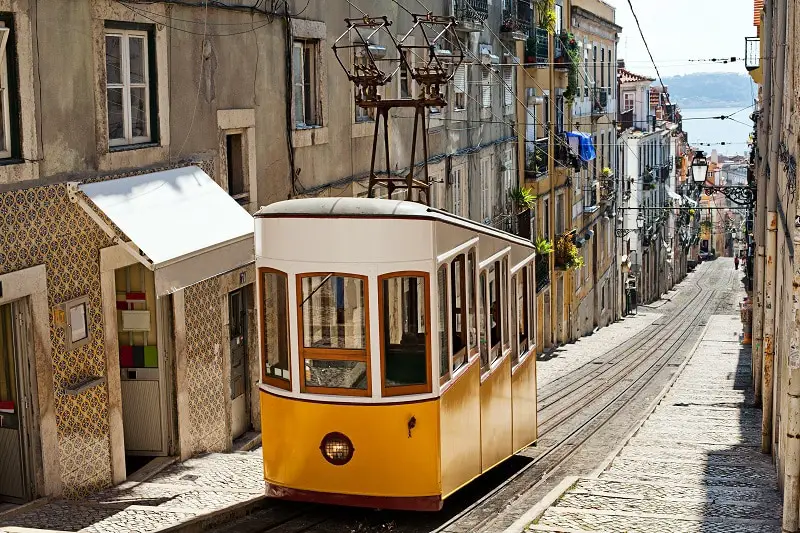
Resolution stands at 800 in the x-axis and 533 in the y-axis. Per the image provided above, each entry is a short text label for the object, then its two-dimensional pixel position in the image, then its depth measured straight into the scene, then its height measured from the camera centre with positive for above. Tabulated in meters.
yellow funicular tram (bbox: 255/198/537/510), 9.06 -1.74
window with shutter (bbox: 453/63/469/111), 24.73 +0.70
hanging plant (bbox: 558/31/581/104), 34.41 +1.72
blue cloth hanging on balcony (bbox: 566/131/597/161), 33.78 -0.72
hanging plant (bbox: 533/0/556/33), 32.06 +2.82
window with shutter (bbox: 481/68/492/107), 27.25 +0.71
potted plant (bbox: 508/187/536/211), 29.33 -1.91
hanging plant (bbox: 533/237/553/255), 30.30 -3.21
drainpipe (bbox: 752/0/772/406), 16.91 -1.48
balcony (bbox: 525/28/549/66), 31.42 +1.89
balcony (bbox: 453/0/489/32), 24.15 +2.17
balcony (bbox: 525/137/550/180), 31.70 -1.07
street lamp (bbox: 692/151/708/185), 25.41 -1.09
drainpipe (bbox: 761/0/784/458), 14.12 -1.45
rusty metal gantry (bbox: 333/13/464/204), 12.00 +0.98
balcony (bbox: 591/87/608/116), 41.43 +0.61
